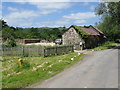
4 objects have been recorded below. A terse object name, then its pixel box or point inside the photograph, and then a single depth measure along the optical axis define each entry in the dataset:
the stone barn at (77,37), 32.59
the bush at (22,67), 12.77
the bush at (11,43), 30.84
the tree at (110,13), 32.34
